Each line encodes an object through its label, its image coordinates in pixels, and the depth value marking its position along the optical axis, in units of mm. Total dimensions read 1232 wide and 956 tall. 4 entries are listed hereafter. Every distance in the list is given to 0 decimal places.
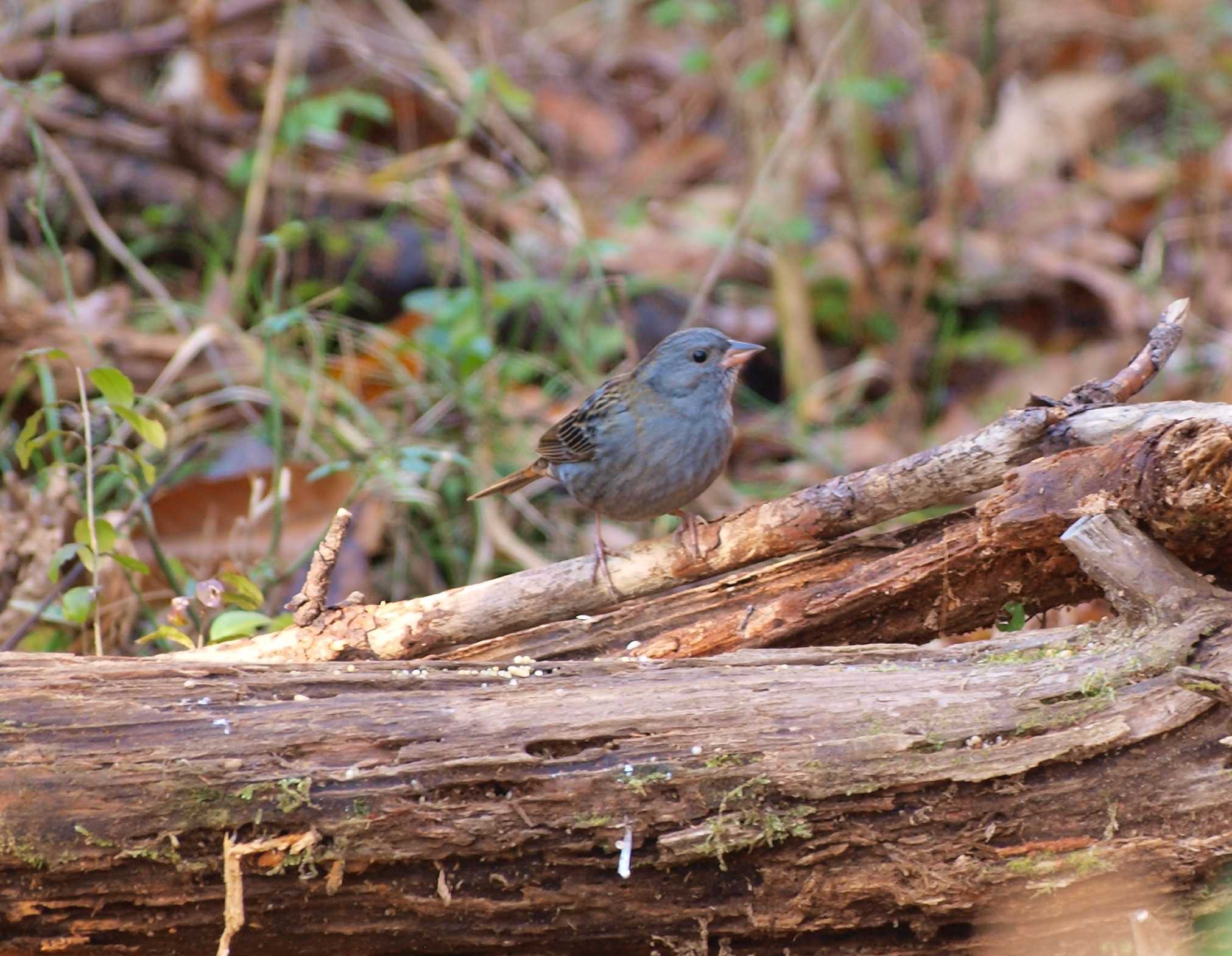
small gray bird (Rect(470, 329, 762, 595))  8203
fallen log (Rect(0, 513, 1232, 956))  5098
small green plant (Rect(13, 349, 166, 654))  6902
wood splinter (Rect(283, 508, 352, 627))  6281
